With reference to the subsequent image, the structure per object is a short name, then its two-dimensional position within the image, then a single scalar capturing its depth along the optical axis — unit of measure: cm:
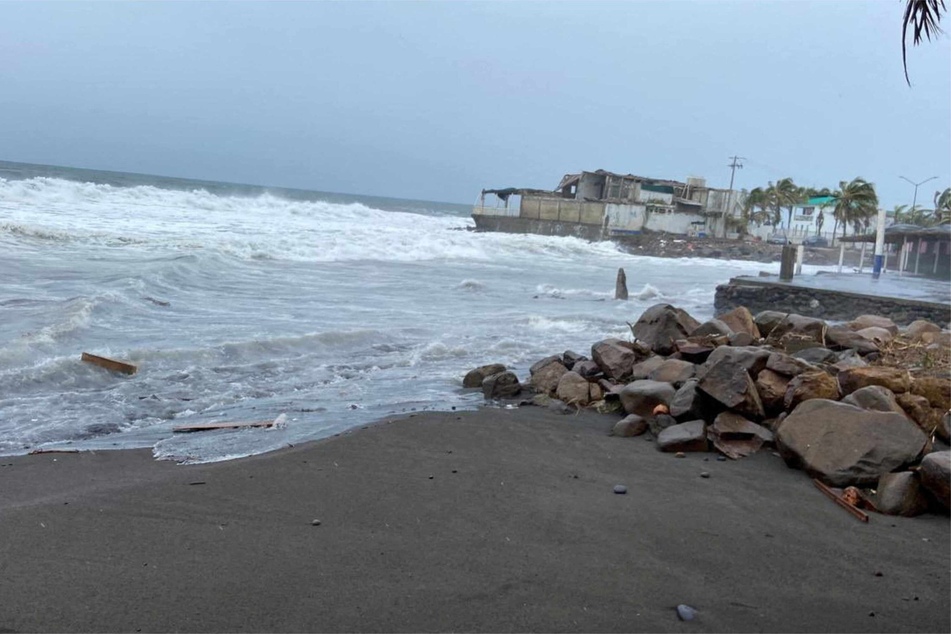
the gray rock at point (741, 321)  1057
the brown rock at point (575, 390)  852
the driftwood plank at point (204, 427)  718
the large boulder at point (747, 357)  727
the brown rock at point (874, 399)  644
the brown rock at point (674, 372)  823
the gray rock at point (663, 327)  984
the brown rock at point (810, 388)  688
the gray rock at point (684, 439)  666
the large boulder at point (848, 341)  962
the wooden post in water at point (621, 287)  2227
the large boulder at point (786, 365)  732
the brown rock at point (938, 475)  502
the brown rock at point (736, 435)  658
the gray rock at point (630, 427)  726
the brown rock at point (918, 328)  1064
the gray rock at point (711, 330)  998
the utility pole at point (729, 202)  6834
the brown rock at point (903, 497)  518
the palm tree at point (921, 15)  326
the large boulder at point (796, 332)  982
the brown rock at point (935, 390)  691
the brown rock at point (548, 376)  905
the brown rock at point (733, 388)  691
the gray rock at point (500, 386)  903
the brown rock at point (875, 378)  696
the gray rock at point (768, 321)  1092
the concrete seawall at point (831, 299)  1686
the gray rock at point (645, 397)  760
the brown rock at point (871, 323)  1176
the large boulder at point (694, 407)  713
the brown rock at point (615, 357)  908
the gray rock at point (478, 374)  955
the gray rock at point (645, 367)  880
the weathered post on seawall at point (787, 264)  2231
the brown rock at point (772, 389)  716
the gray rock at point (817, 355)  880
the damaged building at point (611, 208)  6019
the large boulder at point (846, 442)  559
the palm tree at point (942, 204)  4868
